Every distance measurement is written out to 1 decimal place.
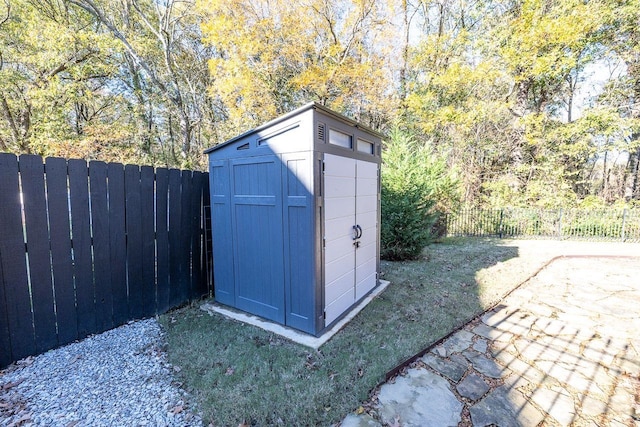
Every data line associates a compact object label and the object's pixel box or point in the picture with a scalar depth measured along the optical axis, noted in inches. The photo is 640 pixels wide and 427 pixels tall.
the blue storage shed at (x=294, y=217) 111.4
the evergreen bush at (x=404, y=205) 228.5
